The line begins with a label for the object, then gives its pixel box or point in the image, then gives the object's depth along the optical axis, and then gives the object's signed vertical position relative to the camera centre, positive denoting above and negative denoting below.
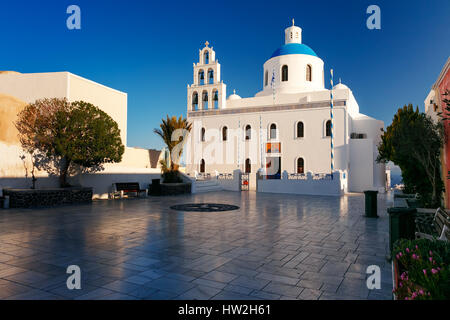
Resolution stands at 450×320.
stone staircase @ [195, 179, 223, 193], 19.95 -0.93
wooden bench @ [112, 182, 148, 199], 15.21 -0.86
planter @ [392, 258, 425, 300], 3.29 -1.14
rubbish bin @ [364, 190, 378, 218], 9.51 -1.04
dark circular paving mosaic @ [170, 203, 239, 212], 11.27 -1.38
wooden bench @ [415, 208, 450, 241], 4.54 -1.12
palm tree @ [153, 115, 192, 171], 19.52 +2.63
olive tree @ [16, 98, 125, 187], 11.85 +1.59
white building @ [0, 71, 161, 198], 11.99 +2.62
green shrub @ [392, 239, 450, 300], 2.47 -0.93
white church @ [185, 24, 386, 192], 23.91 +4.16
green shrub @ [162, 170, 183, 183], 18.62 -0.25
